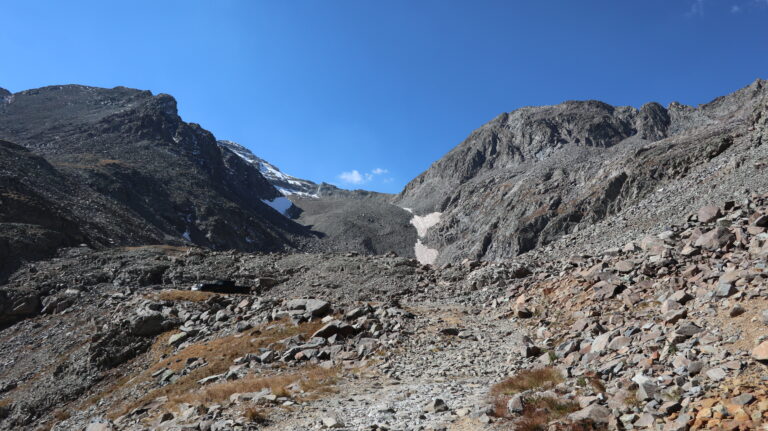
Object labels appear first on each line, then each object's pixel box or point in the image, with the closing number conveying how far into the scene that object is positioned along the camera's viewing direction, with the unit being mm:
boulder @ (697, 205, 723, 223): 23750
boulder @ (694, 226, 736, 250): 17672
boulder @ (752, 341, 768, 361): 8109
